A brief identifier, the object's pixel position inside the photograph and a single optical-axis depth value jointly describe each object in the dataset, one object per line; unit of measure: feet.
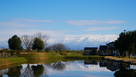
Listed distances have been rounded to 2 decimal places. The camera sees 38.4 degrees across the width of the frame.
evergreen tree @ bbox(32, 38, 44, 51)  222.28
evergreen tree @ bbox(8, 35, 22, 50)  205.98
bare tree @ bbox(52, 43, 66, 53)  347.36
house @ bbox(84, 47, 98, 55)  319.41
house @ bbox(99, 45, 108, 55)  290.13
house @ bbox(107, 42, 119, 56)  260.29
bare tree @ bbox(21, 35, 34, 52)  269.23
